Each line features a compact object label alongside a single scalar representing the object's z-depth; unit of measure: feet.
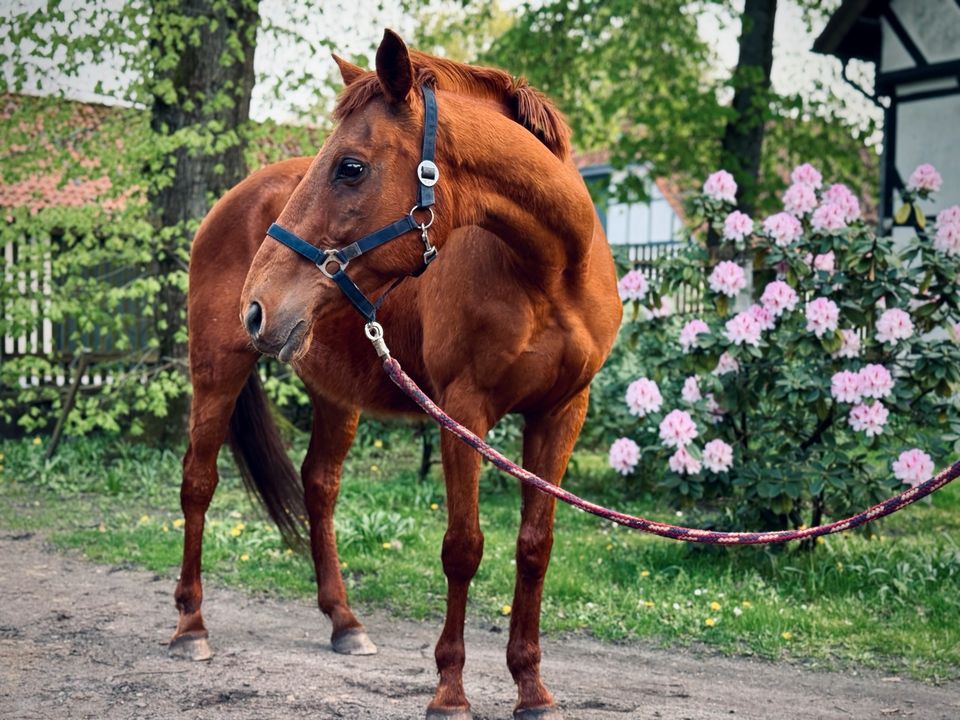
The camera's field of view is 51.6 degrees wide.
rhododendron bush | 17.58
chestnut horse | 9.81
